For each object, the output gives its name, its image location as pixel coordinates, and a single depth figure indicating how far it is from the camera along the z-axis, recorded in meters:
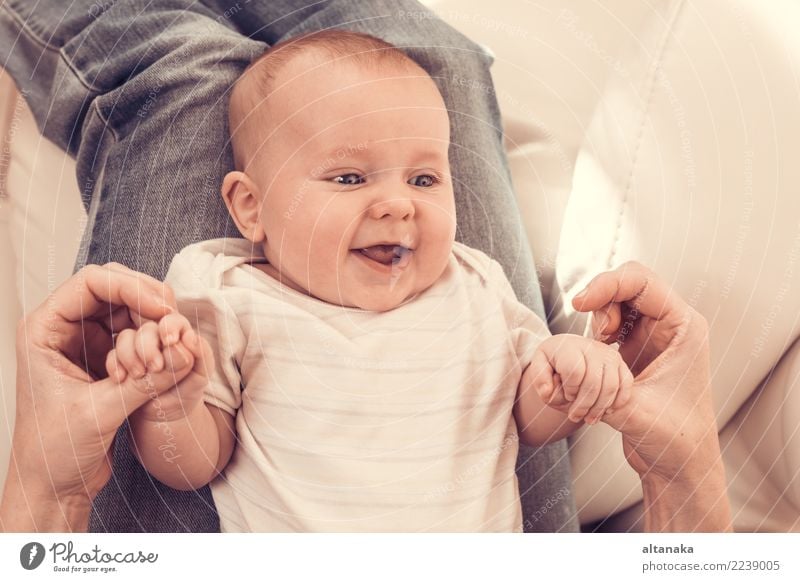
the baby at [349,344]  0.38
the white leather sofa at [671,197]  0.44
